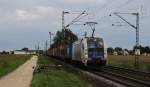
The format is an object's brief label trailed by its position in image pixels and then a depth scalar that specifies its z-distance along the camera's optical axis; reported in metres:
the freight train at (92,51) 40.50
